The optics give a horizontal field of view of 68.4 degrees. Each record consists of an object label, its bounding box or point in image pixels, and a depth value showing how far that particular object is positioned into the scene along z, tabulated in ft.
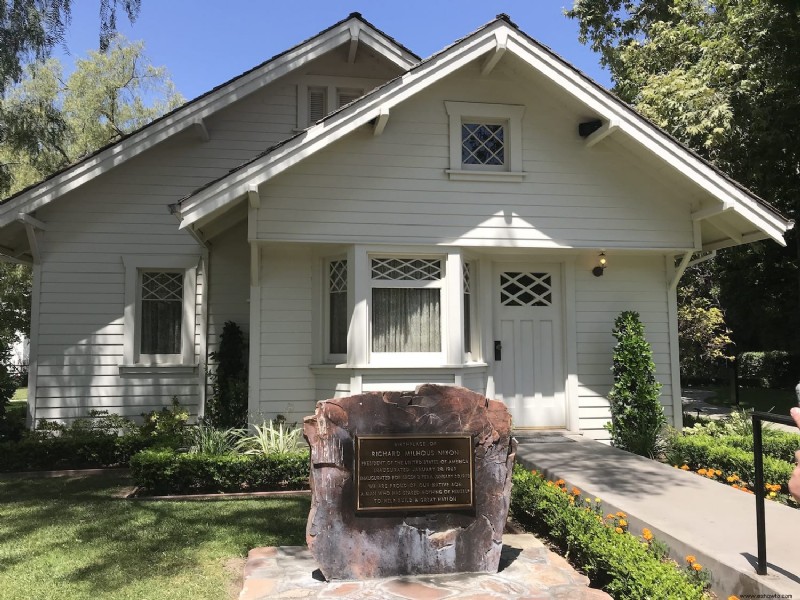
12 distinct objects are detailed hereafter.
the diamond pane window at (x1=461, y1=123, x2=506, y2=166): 30.25
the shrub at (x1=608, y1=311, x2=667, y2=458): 28.73
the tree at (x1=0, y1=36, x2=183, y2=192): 75.82
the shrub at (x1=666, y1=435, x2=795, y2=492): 23.43
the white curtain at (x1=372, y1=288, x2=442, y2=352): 28.58
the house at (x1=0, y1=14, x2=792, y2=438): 27.84
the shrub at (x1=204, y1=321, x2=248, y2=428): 30.53
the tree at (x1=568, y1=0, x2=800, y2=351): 42.60
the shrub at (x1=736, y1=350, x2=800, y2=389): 82.48
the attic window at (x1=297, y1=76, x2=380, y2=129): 35.47
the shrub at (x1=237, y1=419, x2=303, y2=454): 25.88
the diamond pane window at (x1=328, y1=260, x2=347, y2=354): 29.68
